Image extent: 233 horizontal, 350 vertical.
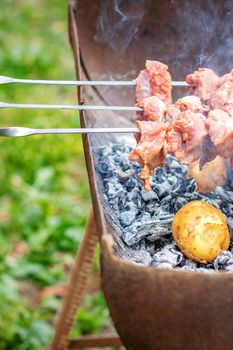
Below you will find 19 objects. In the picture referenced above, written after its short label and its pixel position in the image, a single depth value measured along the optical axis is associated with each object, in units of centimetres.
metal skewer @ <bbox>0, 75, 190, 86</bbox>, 205
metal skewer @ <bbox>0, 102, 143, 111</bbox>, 192
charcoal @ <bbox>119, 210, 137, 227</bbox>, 211
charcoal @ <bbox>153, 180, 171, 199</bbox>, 232
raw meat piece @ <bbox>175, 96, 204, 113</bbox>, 213
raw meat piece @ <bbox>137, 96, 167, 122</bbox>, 213
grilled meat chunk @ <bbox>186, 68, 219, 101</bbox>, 228
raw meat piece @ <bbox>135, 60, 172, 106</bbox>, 227
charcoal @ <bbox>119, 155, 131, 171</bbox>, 243
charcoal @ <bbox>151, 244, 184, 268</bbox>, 193
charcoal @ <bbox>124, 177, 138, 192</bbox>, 231
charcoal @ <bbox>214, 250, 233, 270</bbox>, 194
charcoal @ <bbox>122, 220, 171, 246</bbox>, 203
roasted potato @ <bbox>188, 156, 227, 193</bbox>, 232
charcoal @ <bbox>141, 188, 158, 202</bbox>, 228
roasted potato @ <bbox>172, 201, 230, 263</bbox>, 193
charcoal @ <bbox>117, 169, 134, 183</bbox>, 235
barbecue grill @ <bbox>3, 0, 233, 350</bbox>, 143
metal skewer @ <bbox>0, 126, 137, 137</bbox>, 192
